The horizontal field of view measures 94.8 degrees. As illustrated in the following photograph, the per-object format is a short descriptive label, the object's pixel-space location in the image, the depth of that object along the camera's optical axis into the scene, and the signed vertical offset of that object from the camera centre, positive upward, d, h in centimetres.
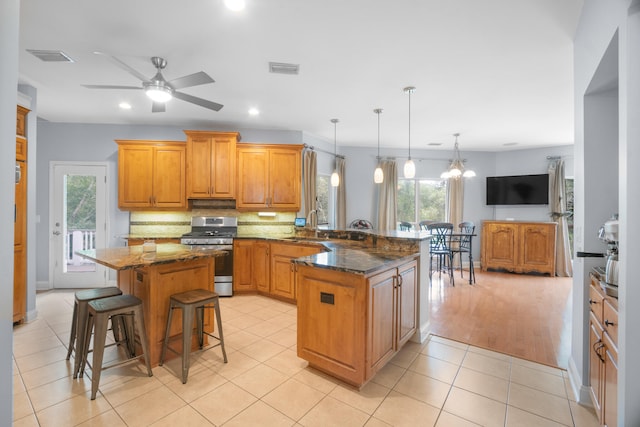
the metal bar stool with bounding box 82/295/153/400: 207 -79
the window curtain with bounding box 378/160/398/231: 660 +38
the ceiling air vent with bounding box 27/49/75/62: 268 +147
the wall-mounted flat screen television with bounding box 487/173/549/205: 643 +55
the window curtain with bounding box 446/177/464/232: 681 +30
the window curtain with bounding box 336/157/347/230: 632 +31
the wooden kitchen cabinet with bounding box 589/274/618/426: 147 -78
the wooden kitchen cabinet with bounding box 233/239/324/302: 421 -82
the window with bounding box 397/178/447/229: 705 +36
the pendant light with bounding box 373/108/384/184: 395 +51
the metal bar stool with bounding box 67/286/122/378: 230 -85
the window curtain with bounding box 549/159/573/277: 604 +1
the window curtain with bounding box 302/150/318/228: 548 +59
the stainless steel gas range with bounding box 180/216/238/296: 443 -54
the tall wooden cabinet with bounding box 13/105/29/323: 333 -16
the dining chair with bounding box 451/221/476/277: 579 -42
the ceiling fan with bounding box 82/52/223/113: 238 +110
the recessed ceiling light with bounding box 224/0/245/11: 200 +143
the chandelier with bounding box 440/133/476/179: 661 +122
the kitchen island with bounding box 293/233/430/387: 213 -76
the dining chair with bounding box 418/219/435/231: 640 -20
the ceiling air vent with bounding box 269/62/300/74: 294 +149
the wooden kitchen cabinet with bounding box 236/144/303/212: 486 +61
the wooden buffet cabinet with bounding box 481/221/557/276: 597 -67
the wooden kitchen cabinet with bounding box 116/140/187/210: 463 +61
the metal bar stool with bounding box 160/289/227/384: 229 -79
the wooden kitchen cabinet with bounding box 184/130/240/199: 468 +78
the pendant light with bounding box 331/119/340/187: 443 +126
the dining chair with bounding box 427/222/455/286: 532 -61
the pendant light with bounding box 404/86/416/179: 353 +57
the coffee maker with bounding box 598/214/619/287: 150 -21
